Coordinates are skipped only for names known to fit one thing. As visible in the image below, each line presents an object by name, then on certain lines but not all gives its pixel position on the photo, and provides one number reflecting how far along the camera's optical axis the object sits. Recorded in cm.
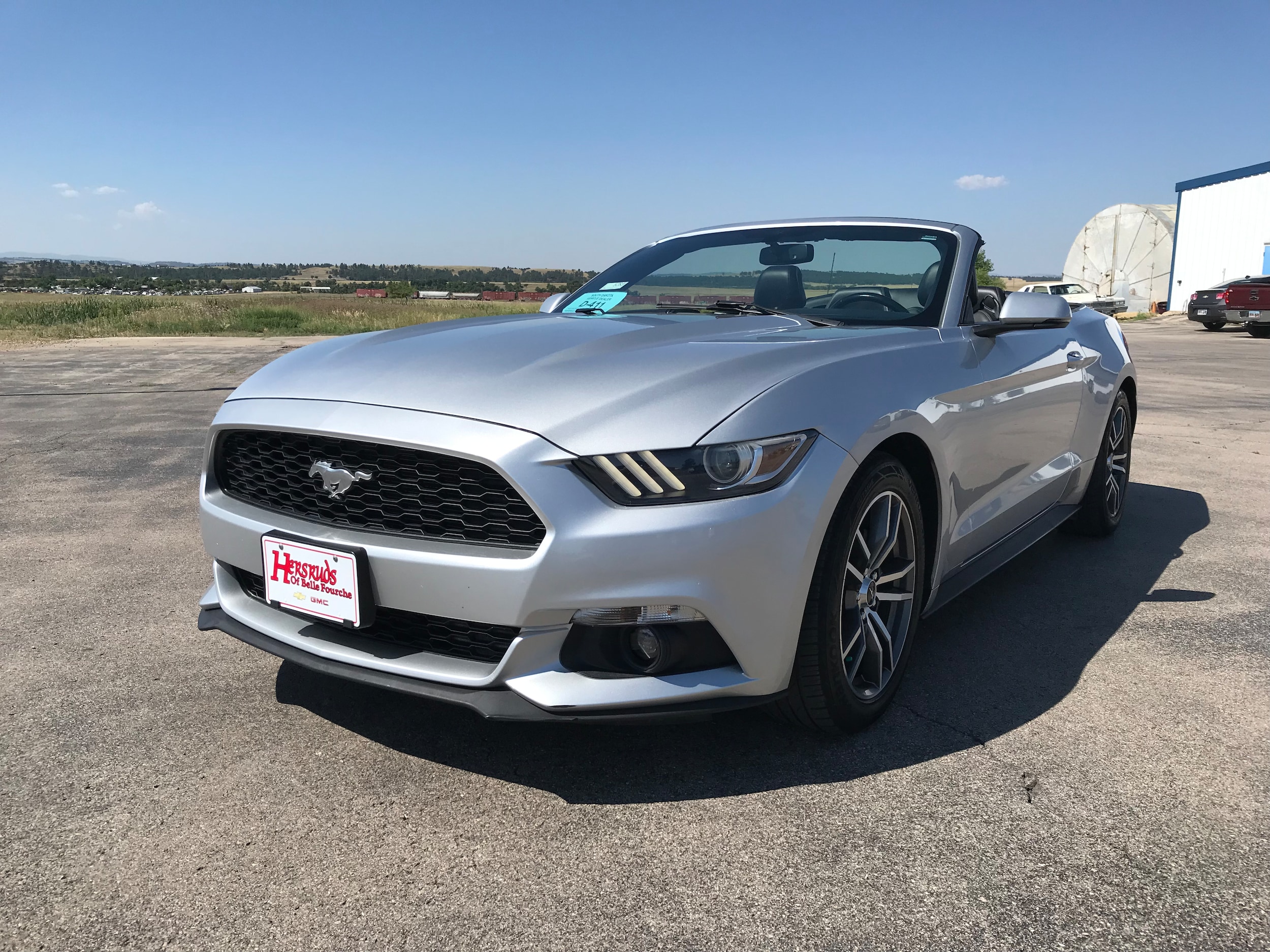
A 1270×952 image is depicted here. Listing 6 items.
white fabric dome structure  3703
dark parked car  2422
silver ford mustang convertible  208
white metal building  2981
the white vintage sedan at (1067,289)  2486
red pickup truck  2173
